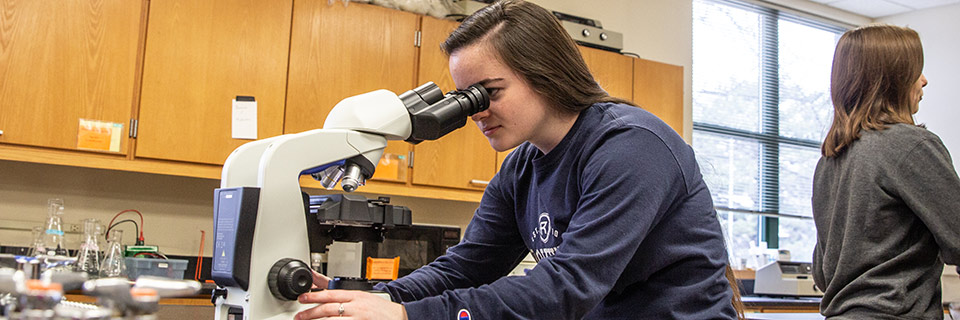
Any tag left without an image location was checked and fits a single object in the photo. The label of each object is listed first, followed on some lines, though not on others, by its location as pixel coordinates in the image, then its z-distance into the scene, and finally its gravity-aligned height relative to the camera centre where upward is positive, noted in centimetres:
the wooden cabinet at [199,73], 269 +49
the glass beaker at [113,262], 272 -23
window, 479 +72
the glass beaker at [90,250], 274 -20
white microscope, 91 +3
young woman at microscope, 95 +2
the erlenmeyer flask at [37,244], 273 -18
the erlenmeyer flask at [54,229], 285 -13
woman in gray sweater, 141 +7
